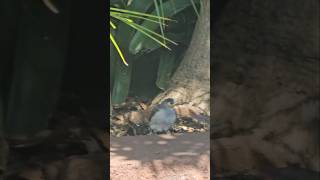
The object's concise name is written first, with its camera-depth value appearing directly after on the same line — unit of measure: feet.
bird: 15.34
